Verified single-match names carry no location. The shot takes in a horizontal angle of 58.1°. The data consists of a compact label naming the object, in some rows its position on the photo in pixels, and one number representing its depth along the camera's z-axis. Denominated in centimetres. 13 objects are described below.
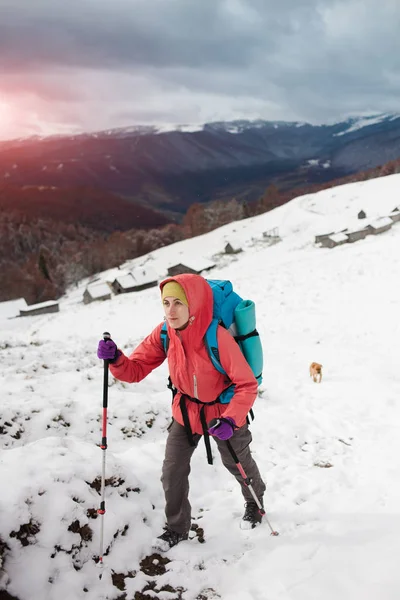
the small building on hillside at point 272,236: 6744
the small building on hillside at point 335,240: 4475
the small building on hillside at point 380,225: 4541
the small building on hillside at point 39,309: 5759
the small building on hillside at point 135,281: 5412
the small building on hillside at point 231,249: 6675
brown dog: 957
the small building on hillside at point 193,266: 5691
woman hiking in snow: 355
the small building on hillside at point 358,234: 4506
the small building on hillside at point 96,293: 5397
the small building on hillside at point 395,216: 5003
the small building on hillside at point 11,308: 6256
